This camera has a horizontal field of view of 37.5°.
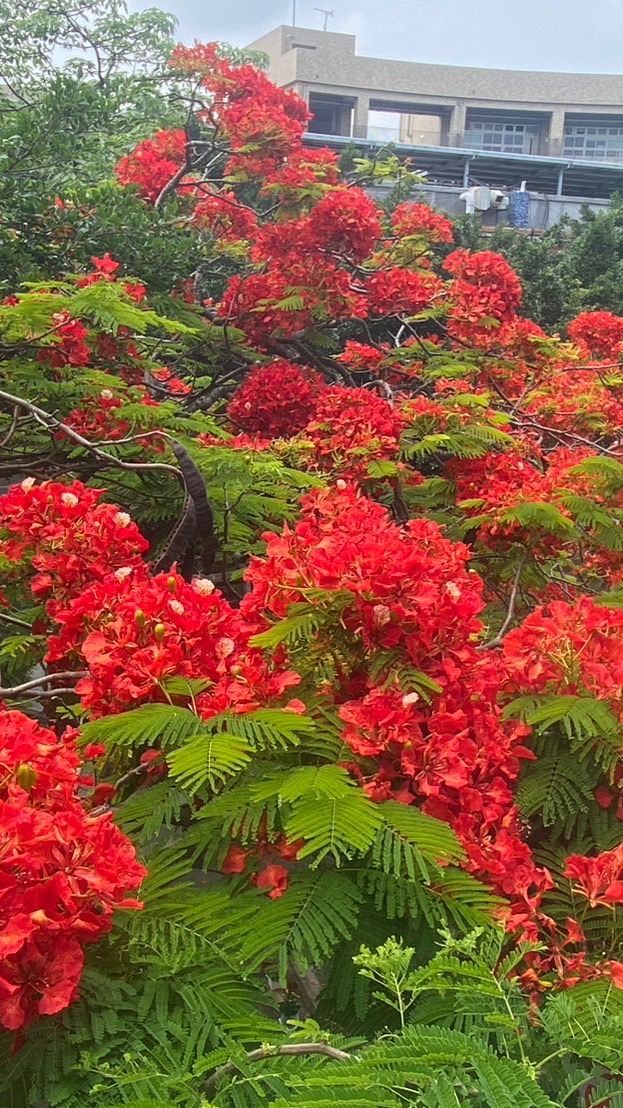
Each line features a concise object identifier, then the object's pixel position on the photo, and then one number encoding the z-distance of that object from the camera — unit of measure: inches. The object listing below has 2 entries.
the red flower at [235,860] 63.1
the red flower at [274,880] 60.2
